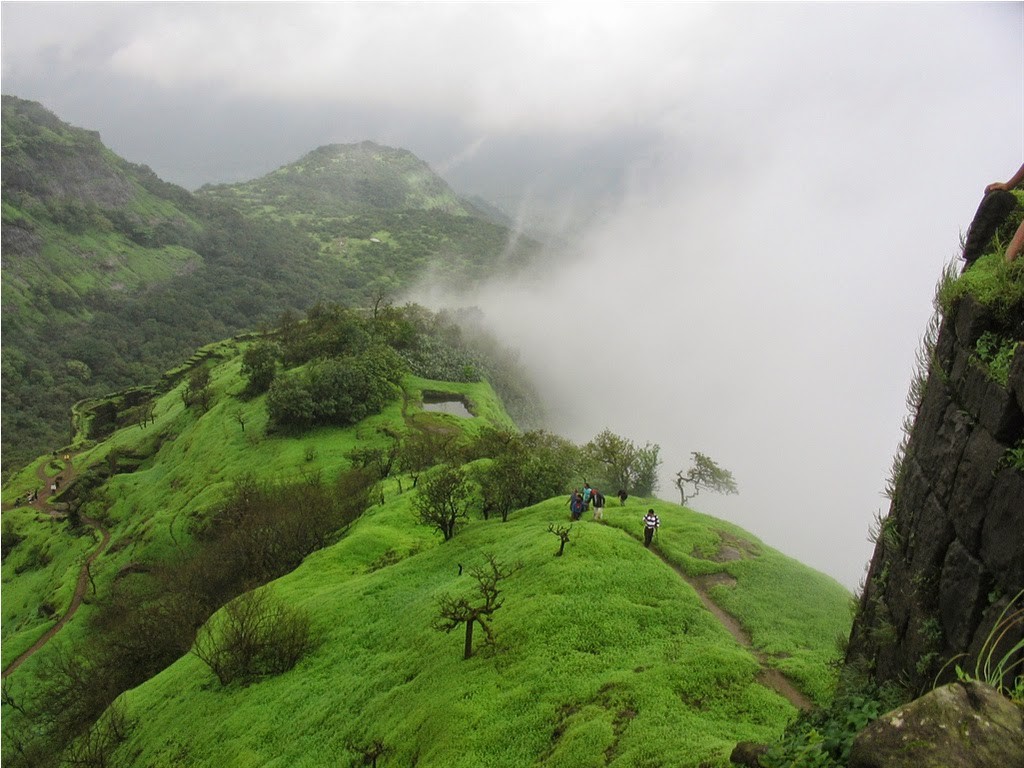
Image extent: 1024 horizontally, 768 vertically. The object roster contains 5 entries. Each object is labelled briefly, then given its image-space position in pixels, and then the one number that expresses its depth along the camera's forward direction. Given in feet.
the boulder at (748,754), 37.53
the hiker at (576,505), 118.21
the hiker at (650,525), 104.27
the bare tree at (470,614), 75.15
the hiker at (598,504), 119.85
